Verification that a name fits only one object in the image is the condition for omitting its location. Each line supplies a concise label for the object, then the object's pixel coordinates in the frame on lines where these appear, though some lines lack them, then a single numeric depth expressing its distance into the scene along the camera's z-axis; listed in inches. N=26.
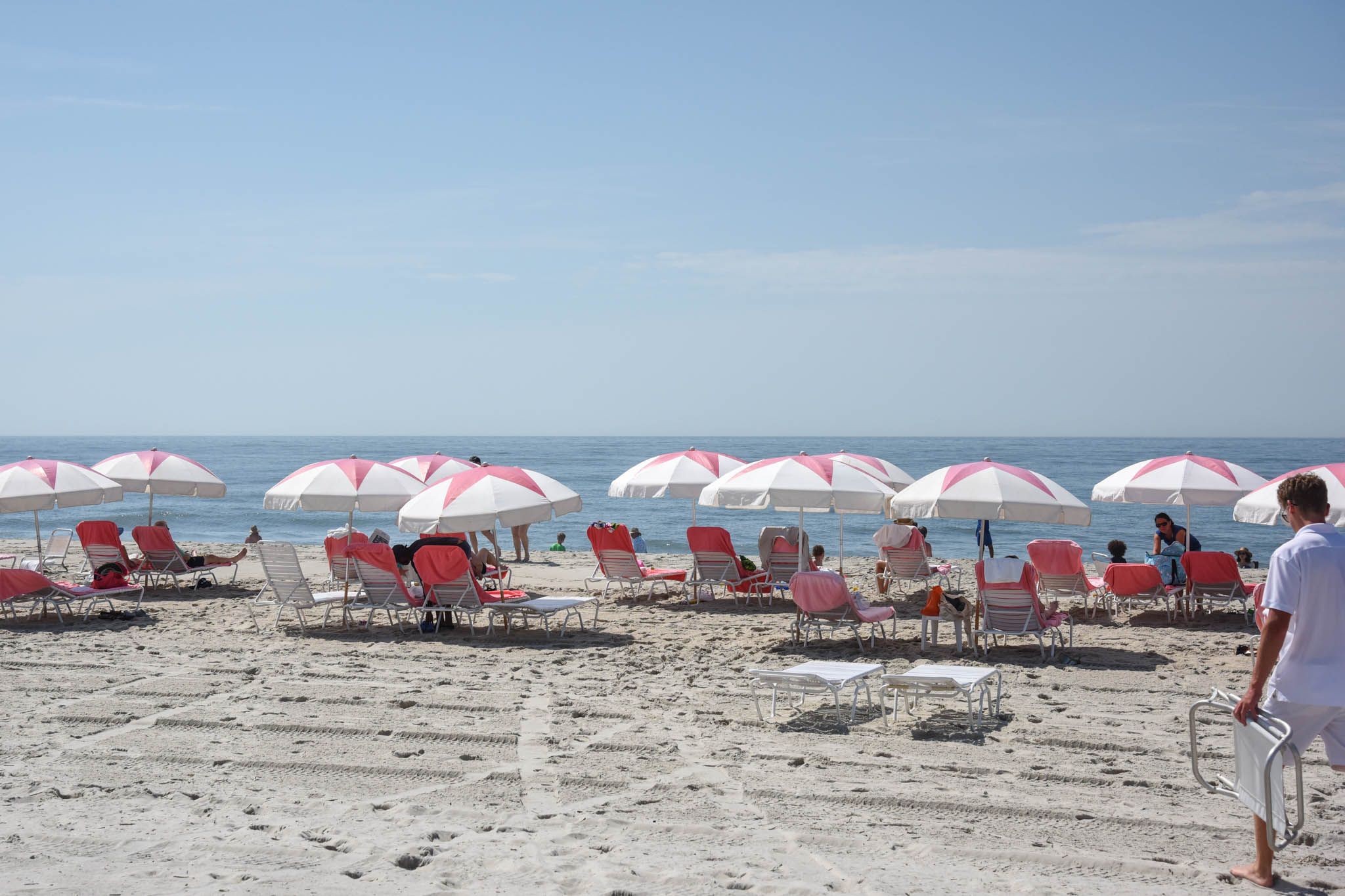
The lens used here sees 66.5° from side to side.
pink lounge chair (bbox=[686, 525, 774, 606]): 449.7
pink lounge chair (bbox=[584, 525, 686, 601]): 456.8
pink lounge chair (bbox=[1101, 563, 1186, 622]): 410.3
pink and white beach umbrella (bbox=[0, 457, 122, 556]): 462.3
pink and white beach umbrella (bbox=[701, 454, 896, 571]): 395.5
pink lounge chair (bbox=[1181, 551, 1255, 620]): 400.2
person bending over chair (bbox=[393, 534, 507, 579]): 412.8
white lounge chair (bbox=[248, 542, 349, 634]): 396.2
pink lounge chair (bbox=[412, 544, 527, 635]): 382.0
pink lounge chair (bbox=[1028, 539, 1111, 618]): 423.5
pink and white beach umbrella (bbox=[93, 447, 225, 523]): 525.0
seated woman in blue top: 445.7
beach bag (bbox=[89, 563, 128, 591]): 431.5
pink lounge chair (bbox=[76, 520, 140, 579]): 485.1
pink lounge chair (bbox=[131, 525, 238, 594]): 494.6
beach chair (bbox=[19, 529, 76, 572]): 584.4
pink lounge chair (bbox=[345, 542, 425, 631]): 384.2
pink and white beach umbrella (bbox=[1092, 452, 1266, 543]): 417.1
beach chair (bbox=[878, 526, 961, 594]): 475.8
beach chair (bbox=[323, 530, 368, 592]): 414.9
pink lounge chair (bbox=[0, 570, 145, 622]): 399.2
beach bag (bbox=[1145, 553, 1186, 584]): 419.8
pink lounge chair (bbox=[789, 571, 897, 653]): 343.0
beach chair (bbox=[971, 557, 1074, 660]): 333.4
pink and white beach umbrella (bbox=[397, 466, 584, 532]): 380.5
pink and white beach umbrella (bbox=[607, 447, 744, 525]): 467.5
